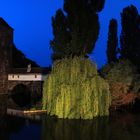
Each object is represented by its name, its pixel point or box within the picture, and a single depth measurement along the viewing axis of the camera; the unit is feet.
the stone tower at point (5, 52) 84.76
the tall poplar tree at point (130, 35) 67.51
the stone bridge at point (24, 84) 77.23
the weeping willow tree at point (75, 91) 43.15
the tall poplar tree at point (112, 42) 74.29
